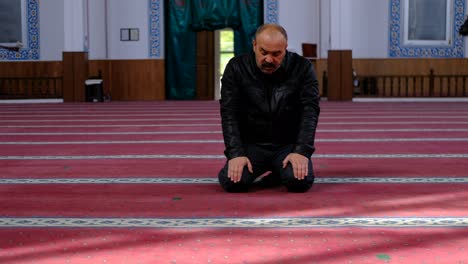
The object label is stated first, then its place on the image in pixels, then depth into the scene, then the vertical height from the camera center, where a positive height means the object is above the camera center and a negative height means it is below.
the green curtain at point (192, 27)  11.77 +0.53
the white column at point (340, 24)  10.70 +0.52
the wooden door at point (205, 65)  12.09 -0.08
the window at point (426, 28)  11.09 +0.47
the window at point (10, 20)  11.27 +0.62
